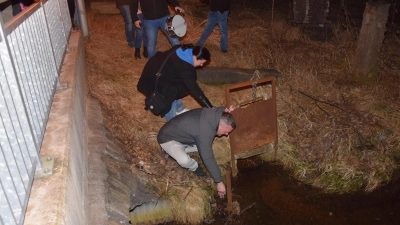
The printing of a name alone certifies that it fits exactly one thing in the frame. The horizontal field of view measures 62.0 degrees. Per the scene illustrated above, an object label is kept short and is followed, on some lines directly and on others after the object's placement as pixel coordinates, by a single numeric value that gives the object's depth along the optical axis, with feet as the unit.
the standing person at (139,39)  22.01
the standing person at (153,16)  18.93
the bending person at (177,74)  14.79
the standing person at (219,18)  22.94
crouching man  13.75
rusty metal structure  16.97
